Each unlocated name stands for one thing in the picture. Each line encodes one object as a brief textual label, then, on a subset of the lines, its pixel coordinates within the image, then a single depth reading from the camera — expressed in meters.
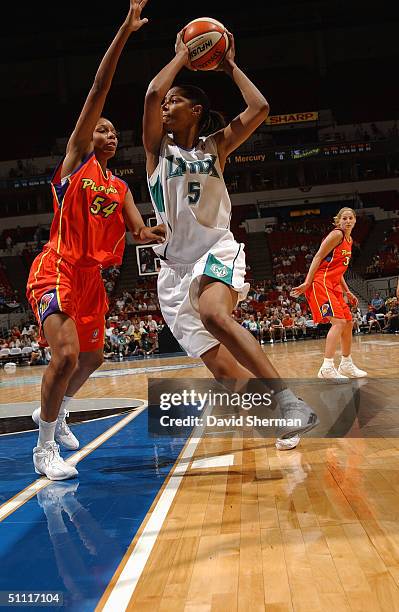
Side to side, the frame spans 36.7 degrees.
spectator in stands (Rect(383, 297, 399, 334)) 18.95
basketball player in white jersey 3.44
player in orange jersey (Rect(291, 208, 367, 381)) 7.37
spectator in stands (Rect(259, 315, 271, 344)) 20.57
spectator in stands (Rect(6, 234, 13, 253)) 32.12
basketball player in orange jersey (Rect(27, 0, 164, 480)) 3.49
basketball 3.54
